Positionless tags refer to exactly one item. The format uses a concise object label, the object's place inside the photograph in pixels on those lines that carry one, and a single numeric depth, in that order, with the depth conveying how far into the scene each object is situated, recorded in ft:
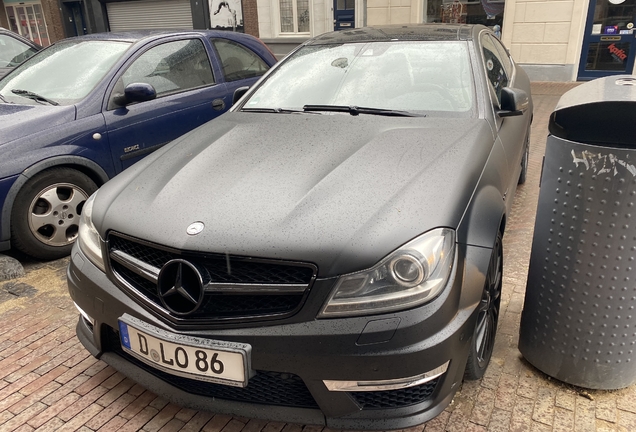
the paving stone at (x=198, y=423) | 7.22
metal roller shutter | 50.47
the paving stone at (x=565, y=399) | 7.40
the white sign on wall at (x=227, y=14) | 46.57
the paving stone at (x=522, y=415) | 7.01
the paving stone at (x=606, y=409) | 7.16
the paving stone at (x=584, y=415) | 6.98
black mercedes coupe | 5.67
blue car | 11.71
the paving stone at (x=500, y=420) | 7.00
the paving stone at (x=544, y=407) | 7.14
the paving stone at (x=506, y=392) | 7.43
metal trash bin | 6.61
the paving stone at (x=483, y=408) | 7.16
